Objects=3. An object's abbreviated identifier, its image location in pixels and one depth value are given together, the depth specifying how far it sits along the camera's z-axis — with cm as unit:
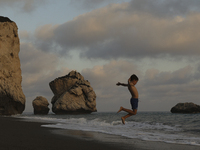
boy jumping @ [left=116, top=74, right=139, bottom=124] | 845
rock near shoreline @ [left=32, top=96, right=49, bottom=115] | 7506
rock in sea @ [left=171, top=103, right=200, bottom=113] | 5912
